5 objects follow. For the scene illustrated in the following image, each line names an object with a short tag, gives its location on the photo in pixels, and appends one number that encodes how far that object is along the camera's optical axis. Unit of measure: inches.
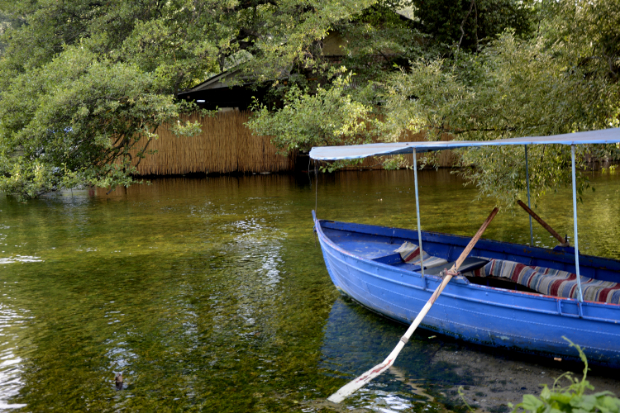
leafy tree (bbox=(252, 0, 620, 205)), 295.3
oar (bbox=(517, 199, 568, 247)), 288.8
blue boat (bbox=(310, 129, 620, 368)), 192.2
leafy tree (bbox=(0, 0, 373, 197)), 568.1
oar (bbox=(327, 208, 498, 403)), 182.4
